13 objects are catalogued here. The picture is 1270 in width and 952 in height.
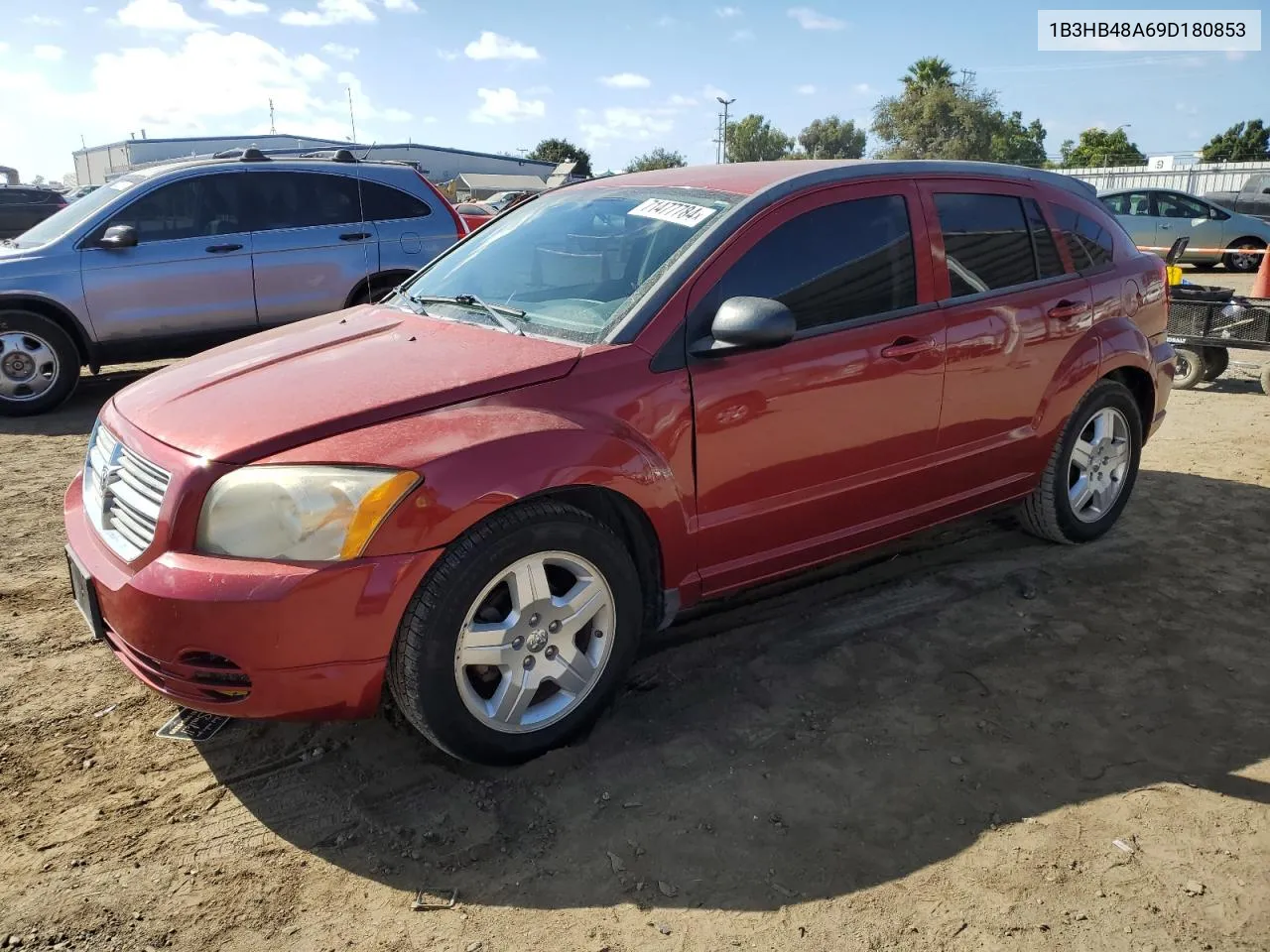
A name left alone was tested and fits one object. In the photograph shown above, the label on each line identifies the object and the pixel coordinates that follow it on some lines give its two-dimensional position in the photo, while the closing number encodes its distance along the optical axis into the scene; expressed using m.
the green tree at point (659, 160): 67.19
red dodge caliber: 2.45
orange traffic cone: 9.31
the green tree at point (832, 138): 77.62
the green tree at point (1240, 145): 63.41
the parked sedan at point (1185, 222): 17.72
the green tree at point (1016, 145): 54.44
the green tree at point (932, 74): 57.62
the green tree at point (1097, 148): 68.06
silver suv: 7.11
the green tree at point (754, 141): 90.75
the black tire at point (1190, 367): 8.05
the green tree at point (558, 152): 81.88
